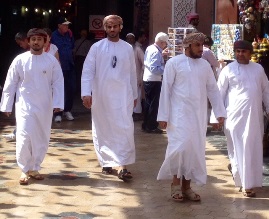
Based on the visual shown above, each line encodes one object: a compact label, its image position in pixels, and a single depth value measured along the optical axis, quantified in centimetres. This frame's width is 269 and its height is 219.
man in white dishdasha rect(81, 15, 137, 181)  922
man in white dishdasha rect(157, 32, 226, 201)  781
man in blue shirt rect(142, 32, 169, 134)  1270
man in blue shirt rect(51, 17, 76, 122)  1445
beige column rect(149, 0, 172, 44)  1597
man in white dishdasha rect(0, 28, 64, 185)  894
